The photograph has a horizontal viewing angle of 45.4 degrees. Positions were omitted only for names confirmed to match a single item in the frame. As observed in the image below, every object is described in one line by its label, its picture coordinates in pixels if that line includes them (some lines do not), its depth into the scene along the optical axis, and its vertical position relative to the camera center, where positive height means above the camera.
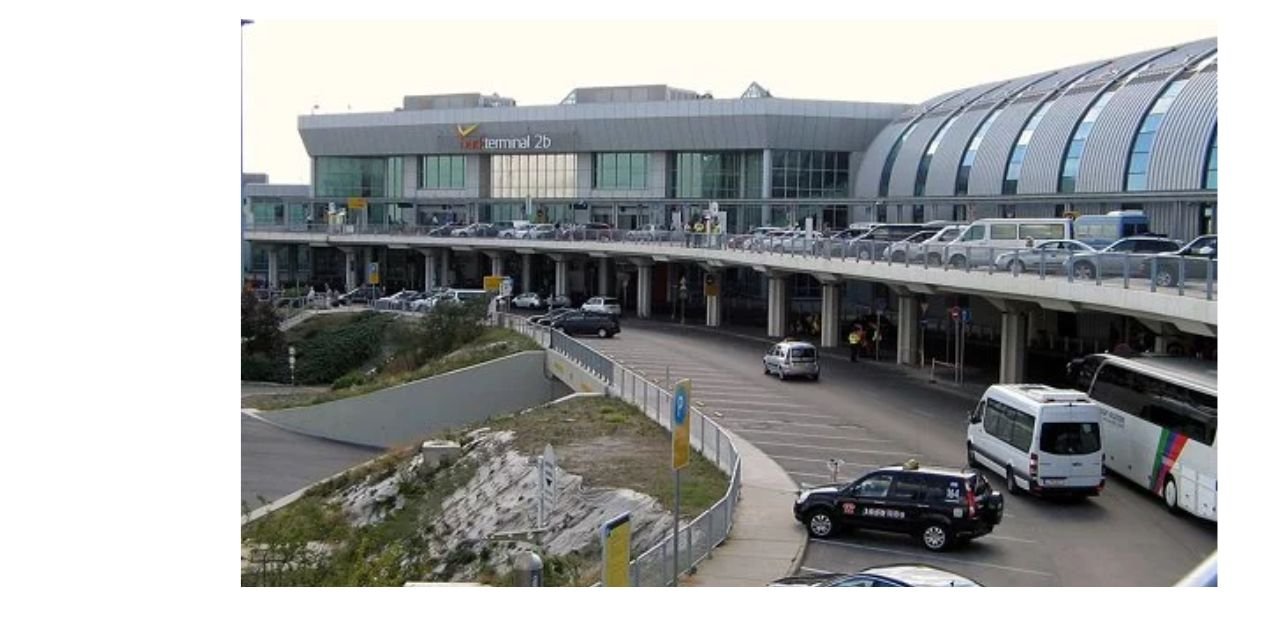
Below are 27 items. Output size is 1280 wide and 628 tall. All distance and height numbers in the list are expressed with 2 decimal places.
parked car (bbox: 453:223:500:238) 76.06 +2.65
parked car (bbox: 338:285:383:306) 75.69 -0.65
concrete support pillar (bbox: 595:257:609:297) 73.25 +0.35
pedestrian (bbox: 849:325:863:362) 47.00 -1.69
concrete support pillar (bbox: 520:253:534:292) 76.12 +0.59
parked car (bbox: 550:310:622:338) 56.84 -1.48
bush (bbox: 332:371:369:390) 55.88 -3.64
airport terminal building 48.78 +5.91
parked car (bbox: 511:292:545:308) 72.06 -0.78
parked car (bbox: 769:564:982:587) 16.69 -3.23
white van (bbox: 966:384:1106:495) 25.78 -2.65
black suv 22.47 -3.25
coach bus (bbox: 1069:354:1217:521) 24.16 -2.29
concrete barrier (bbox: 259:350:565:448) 48.44 -3.90
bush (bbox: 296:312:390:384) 63.53 -2.92
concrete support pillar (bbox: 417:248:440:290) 80.69 +0.92
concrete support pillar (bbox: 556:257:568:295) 74.06 +0.43
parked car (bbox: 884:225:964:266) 38.44 +0.96
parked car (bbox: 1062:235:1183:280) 28.92 +0.48
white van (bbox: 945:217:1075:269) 42.38 +1.61
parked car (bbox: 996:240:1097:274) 31.89 +0.67
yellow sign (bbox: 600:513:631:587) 16.41 -2.86
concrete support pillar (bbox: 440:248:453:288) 80.19 +0.68
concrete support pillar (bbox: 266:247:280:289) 84.81 +0.92
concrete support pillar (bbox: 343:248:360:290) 83.25 +0.74
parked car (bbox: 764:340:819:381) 42.72 -2.07
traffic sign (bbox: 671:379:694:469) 18.58 -1.66
